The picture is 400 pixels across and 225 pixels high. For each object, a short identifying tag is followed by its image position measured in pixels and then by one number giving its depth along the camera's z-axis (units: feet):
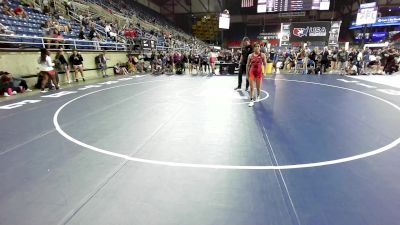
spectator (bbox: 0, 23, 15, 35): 33.45
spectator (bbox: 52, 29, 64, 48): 39.69
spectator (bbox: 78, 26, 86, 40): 47.84
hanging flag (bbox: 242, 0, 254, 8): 80.37
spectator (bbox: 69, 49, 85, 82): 40.52
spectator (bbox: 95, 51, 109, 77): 48.11
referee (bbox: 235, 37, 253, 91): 30.19
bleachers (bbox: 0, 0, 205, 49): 37.19
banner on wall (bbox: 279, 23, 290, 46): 71.72
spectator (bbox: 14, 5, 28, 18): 41.65
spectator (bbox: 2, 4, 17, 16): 38.96
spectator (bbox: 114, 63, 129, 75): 54.39
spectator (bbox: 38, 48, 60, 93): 32.61
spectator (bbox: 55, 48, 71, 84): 38.73
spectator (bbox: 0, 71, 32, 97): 29.90
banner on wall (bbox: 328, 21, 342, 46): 68.39
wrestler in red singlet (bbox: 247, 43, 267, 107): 23.15
